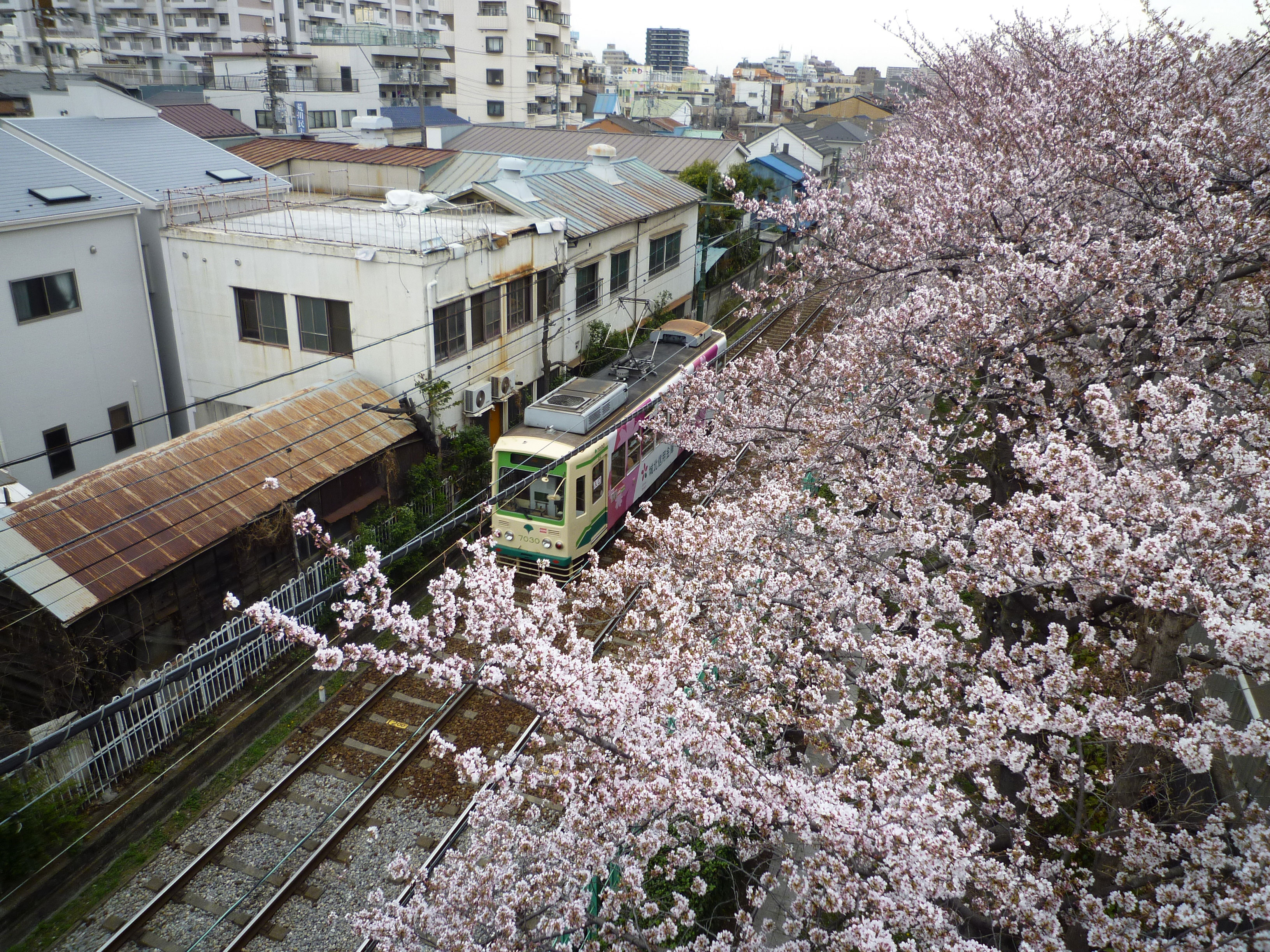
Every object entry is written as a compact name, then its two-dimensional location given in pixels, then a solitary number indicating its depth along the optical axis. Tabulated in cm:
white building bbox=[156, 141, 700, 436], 1595
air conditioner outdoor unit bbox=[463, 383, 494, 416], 1712
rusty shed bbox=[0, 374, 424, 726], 991
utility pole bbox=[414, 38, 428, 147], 3300
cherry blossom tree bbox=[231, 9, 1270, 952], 556
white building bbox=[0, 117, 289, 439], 1719
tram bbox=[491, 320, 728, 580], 1381
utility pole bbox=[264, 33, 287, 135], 3828
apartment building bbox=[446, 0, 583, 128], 5216
